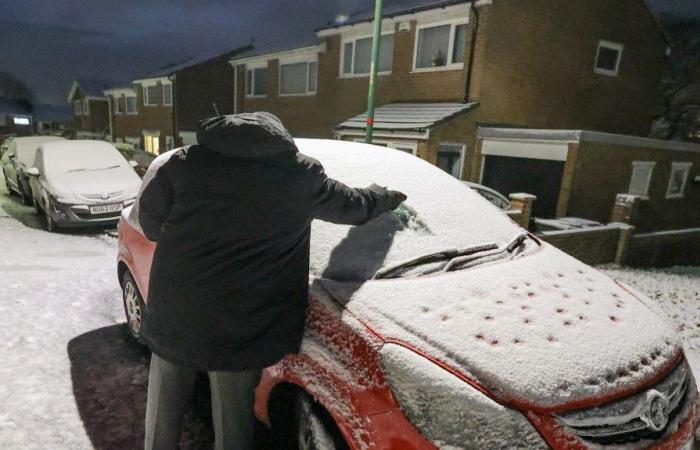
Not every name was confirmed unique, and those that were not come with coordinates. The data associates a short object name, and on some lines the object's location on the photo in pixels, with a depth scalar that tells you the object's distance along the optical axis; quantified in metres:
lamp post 9.06
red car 1.53
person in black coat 1.65
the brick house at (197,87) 23.17
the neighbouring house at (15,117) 52.06
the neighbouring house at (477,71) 11.94
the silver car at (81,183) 7.51
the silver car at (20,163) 10.38
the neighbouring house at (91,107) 34.59
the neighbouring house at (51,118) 55.88
